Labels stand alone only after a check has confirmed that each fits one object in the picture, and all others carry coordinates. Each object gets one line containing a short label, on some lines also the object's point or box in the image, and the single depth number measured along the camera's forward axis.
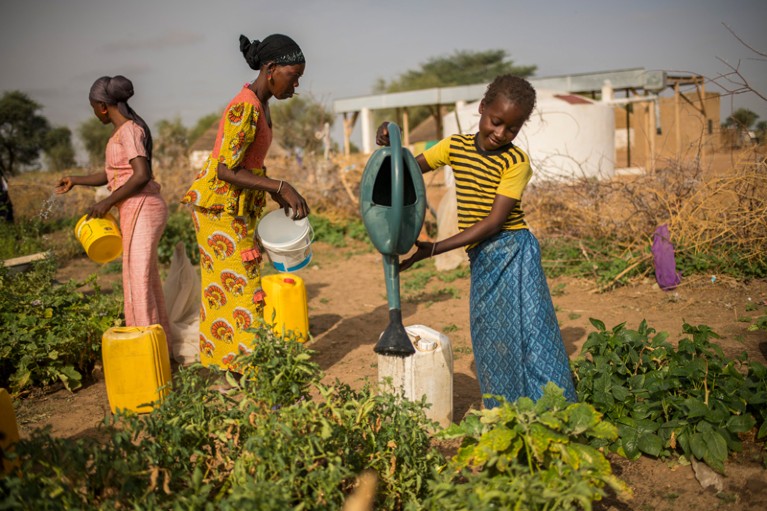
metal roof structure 14.98
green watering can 2.25
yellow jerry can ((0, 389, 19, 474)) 2.54
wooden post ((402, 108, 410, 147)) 19.00
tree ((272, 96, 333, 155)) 11.34
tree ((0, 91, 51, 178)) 26.70
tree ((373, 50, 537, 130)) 48.19
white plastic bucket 3.59
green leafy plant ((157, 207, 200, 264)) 7.94
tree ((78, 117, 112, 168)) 34.28
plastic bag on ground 4.52
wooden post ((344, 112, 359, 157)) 19.72
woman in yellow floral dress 3.10
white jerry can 2.84
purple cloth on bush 5.34
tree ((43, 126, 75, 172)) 28.25
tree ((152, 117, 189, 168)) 12.77
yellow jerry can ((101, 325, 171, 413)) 3.38
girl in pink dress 3.76
